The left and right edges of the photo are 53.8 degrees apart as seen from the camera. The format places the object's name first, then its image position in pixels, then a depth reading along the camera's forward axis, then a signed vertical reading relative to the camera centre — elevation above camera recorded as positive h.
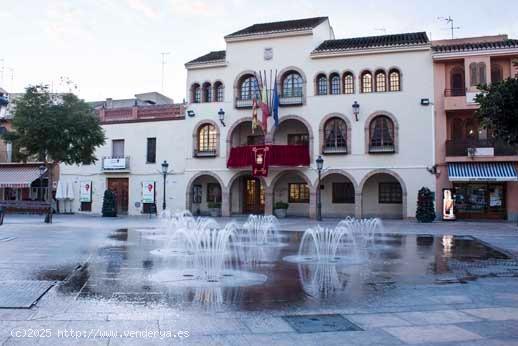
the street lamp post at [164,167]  32.84 +2.07
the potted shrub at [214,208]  35.31 -0.60
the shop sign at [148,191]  37.28 +0.62
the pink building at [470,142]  28.98 +3.34
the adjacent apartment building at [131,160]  37.25 +2.90
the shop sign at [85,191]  39.38 +0.65
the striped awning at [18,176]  39.81 +1.87
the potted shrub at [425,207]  28.59 -0.42
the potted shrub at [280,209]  33.94 -0.63
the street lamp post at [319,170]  29.17 +1.73
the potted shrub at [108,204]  34.22 -0.30
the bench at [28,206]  32.22 -0.42
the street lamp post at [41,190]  39.91 +0.72
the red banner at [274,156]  32.41 +2.78
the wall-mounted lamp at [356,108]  31.22 +5.58
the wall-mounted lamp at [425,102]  30.41 +5.80
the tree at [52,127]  26.75 +3.87
